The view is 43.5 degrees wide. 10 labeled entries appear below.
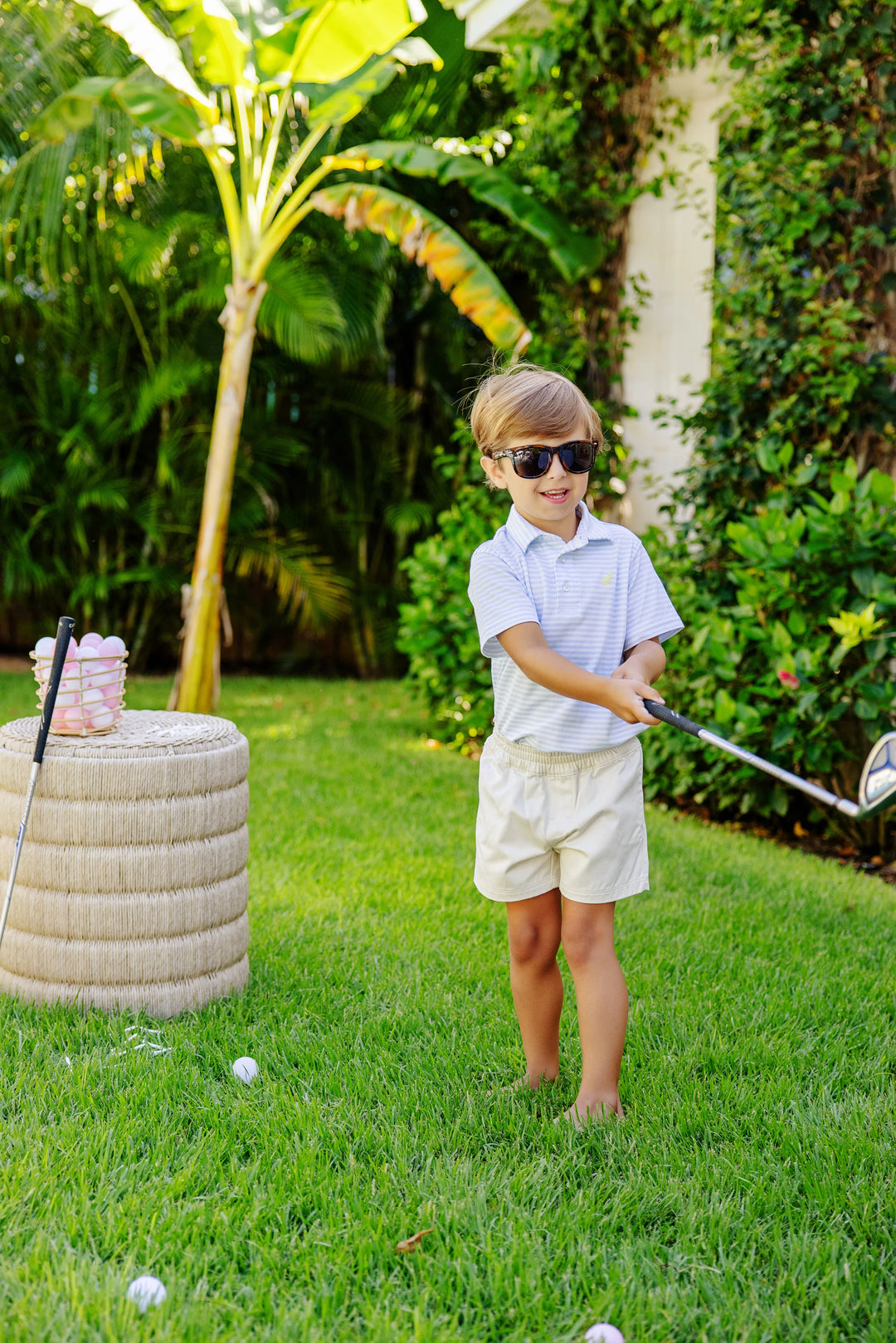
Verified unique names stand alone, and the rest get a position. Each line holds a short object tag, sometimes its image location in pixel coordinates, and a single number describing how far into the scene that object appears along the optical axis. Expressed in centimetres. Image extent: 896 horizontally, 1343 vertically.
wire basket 292
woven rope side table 280
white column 633
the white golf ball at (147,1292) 173
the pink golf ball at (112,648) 296
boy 230
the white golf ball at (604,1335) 168
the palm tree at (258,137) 566
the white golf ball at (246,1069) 251
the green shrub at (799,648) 430
